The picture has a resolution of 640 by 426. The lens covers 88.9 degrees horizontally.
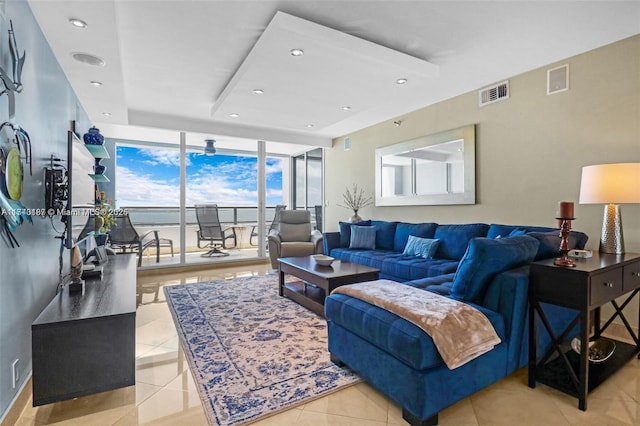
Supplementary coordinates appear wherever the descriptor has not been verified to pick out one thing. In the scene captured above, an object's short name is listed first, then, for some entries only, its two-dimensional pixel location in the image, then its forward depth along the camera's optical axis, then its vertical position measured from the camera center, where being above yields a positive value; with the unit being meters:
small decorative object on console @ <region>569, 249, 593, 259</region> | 2.23 -0.31
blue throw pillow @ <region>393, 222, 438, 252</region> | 4.22 -0.29
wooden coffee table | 3.12 -0.68
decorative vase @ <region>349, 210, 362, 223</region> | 5.45 -0.16
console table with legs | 1.76 -0.52
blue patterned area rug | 1.85 -1.07
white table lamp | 2.31 +0.13
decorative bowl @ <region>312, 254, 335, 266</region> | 3.56 -0.56
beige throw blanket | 1.57 -0.57
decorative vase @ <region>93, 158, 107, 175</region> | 4.11 +0.54
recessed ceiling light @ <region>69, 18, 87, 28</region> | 2.10 +1.22
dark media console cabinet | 1.70 -0.76
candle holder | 1.88 -0.20
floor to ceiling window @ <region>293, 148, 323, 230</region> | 7.23 +0.61
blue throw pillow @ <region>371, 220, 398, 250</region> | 4.76 -0.37
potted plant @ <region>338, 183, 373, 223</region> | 5.90 +0.20
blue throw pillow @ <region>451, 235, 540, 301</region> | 1.87 -0.30
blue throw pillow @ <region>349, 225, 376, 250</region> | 4.77 -0.42
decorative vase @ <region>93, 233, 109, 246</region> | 4.43 -0.41
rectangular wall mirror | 4.11 +0.57
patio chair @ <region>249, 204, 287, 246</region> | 6.14 -0.26
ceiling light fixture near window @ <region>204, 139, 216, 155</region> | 6.09 +1.19
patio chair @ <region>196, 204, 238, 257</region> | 6.02 -0.38
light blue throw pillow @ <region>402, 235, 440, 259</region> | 3.90 -0.46
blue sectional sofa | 1.58 -0.70
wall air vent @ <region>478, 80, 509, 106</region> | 3.68 +1.35
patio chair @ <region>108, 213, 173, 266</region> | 5.00 -0.42
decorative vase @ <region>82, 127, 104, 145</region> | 3.60 +0.80
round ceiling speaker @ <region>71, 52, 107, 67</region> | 2.57 +1.23
